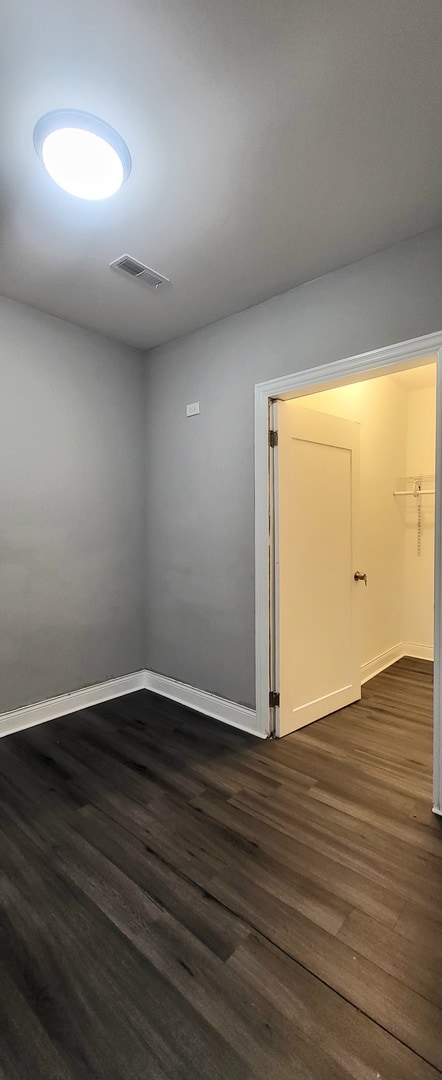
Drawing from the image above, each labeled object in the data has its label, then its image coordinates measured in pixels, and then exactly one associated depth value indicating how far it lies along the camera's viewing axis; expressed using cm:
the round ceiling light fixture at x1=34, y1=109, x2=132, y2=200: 143
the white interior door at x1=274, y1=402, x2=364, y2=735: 264
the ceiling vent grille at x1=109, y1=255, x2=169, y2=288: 221
